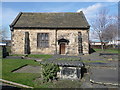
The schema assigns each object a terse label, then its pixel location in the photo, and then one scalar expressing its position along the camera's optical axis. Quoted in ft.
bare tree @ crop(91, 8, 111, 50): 129.80
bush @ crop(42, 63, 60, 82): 25.90
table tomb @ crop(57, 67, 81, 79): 27.58
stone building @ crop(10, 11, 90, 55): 75.51
